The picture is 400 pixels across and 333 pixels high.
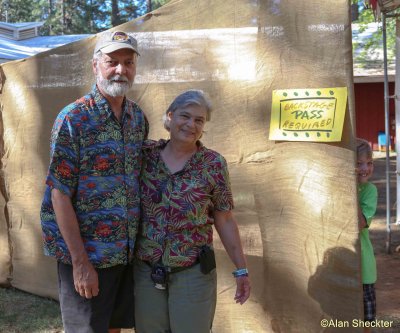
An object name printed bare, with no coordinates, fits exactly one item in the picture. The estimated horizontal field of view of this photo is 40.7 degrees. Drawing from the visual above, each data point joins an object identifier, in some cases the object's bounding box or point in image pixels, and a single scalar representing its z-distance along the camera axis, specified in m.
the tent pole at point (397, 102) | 6.48
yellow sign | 2.96
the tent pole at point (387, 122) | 5.57
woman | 2.38
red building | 17.41
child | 3.12
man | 2.25
